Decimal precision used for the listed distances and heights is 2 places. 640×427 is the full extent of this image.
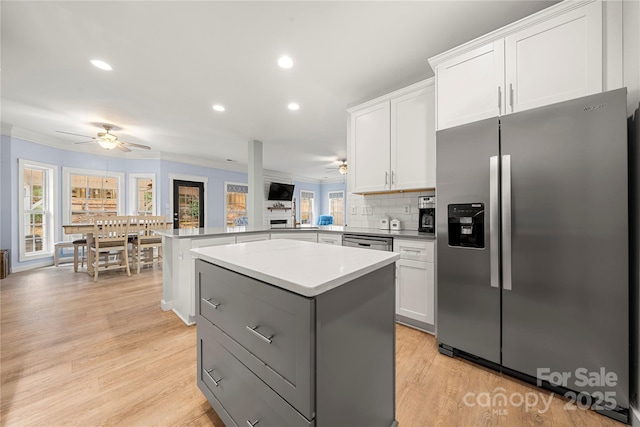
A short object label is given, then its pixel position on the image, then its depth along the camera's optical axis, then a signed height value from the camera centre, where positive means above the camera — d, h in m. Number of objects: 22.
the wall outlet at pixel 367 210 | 3.33 +0.04
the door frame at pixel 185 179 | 6.24 +0.92
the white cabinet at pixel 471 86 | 1.77 +0.98
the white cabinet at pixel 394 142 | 2.52 +0.82
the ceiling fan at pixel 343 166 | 6.40 +1.24
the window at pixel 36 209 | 4.46 +0.09
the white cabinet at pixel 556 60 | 1.46 +0.99
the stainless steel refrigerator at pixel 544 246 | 1.30 -0.20
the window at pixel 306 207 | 9.86 +0.26
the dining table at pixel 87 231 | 4.06 -0.30
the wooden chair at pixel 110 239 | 4.03 -0.44
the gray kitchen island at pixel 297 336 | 0.76 -0.47
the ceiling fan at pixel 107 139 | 4.01 +1.23
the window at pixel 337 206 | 10.17 +0.30
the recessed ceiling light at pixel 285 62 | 2.30 +1.47
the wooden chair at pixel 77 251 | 4.51 -0.71
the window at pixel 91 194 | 5.21 +0.45
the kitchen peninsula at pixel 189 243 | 2.48 -0.33
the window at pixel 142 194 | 6.04 +0.49
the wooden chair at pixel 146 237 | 4.53 -0.45
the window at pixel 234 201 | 7.42 +0.39
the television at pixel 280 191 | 8.11 +0.75
